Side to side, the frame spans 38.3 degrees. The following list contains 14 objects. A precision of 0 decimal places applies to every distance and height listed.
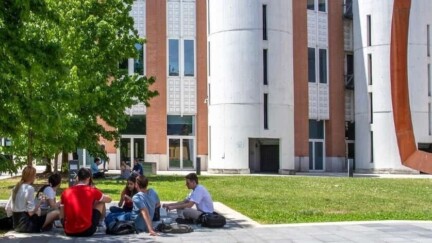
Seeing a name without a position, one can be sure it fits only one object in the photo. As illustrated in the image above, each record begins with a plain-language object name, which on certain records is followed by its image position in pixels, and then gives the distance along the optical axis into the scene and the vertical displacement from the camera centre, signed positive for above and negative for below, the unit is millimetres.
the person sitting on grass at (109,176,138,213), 12391 -978
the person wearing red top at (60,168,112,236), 10695 -985
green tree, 20719 +2806
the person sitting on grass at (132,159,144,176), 26934 -783
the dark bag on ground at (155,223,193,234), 11328 -1450
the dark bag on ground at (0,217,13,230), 11865 -1409
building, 38906 +4176
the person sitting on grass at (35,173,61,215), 11953 -910
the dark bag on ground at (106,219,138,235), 11273 -1426
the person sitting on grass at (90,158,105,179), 30855 -1116
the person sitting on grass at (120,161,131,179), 29303 -1020
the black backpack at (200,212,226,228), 12094 -1397
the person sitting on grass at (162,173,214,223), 12383 -1096
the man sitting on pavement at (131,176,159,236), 11211 -1050
